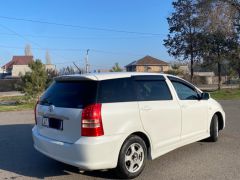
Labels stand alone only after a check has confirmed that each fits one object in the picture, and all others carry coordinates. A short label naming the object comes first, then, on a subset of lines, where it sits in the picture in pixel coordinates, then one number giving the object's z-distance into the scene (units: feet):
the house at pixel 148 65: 176.98
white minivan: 11.25
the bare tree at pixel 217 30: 66.24
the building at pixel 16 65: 210.85
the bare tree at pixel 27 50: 271.85
